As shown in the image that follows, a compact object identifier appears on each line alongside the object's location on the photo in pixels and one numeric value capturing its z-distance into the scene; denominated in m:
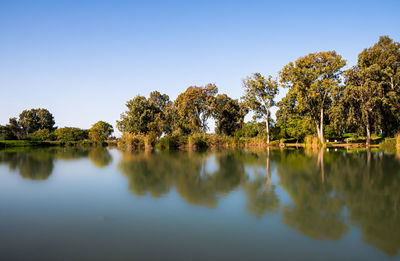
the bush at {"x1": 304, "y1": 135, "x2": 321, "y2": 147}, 26.53
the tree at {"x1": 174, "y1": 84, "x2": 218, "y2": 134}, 38.06
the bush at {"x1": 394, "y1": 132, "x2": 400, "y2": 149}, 20.74
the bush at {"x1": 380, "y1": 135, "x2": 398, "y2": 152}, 21.82
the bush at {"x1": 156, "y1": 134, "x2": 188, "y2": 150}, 29.86
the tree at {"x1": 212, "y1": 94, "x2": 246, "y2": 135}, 39.78
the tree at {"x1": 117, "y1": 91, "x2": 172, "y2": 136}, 43.16
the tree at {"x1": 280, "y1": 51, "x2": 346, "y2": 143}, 28.67
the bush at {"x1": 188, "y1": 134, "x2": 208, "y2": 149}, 29.41
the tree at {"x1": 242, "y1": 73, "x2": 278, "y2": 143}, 34.12
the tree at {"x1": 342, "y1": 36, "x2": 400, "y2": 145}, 25.25
